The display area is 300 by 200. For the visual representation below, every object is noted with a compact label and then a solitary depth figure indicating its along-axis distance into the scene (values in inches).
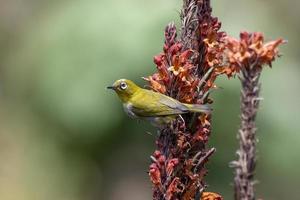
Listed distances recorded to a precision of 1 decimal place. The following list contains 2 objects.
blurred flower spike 310.0
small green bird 373.6
